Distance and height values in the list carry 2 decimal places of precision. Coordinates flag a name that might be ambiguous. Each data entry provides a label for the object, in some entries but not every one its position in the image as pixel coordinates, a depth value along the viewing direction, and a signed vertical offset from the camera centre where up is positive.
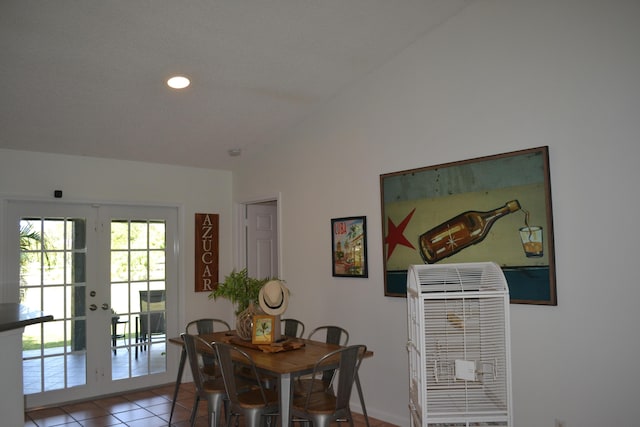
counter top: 2.62 -0.33
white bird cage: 2.83 -0.61
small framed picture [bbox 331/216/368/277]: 4.50 +0.03
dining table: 3.15 -0.71
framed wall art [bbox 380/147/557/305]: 3.34 +0.20
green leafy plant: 4.13 -0.30
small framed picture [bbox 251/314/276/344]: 3.84 -0.58
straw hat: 3.87 -0.35
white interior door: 6.17 +0.14
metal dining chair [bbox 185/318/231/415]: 4.14 -0.96
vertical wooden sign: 5.86 +0.01
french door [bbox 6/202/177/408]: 4.86 -0.38
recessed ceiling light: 4.00 +1.34
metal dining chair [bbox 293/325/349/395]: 3.80 -0.85
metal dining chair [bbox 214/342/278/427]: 3.34 -0.98
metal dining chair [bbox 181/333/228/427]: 3.68 -0.98
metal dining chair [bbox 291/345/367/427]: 3.18 -0.96
